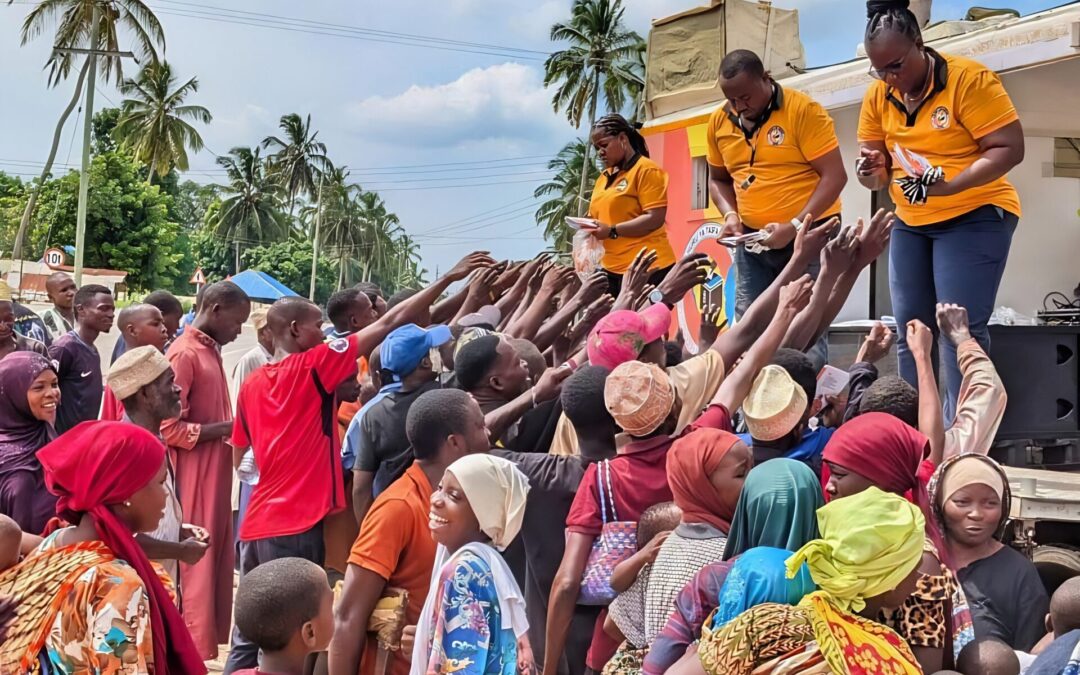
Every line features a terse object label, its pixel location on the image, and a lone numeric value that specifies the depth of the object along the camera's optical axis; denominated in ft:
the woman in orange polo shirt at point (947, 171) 14.89
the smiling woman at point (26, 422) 15.31
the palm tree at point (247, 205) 222.48
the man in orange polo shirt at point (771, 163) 18.40
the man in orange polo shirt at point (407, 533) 11.60
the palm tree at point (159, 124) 166.30
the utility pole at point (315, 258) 185.17
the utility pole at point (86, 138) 92.94
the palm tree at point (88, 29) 115.55
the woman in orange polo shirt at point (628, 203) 23.00
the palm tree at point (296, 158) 223.51
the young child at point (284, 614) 9.77
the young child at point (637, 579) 11.16
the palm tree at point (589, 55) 135.74
